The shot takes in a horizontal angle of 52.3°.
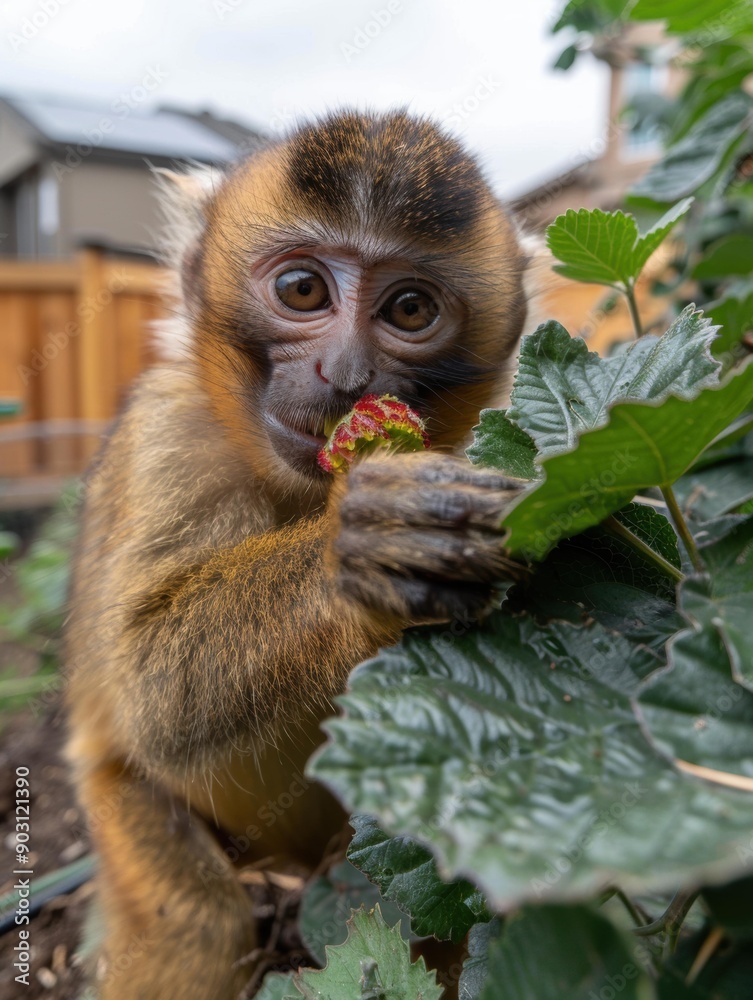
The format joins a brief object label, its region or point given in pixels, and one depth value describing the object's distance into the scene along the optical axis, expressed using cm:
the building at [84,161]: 750
